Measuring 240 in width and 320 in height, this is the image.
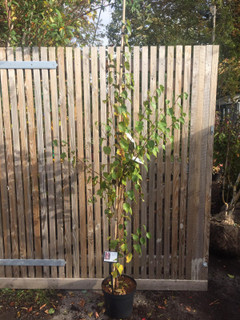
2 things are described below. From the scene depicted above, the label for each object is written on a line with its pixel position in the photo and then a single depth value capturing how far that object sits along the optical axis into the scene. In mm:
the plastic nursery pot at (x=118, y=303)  2561
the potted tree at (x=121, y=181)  2149
